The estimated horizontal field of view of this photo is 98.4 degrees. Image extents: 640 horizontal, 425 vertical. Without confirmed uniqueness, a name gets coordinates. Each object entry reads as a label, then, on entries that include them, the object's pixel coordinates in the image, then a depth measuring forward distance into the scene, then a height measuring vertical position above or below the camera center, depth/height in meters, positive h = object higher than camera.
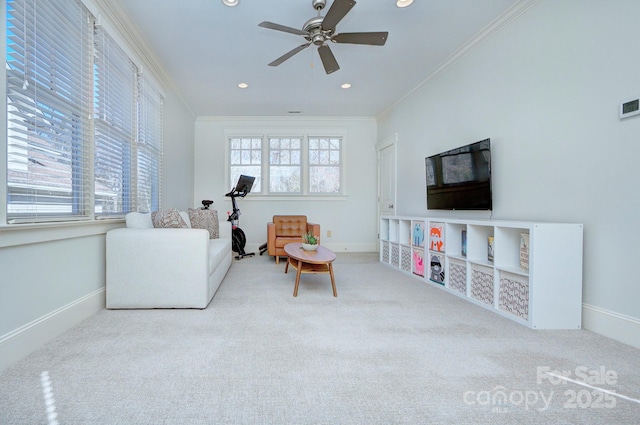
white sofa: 2.34 -0.49
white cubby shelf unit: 2.06 -0.47
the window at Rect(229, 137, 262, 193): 5.85 +1.16
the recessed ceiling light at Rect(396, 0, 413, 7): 2.46 +1.89
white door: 5.14 +0.70
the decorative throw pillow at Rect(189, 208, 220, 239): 3.91 -0.12
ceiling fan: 2.25 +1.57
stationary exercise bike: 5.06 -0.12
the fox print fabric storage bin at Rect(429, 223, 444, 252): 3.20 -0.29
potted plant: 3.21 -0.37
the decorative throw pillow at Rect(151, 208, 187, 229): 2.82 -0.09
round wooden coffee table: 2.73 -0.47
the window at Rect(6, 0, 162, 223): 1.60 +0.71
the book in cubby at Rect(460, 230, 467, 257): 2.97 -0.33
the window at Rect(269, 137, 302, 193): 5.88 +1.00
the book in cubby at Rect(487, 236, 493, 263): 2.58 -0.34
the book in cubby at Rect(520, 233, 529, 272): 2.19 -0.32
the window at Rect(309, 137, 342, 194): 5.94 +1.03
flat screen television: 2.84 +0.40
